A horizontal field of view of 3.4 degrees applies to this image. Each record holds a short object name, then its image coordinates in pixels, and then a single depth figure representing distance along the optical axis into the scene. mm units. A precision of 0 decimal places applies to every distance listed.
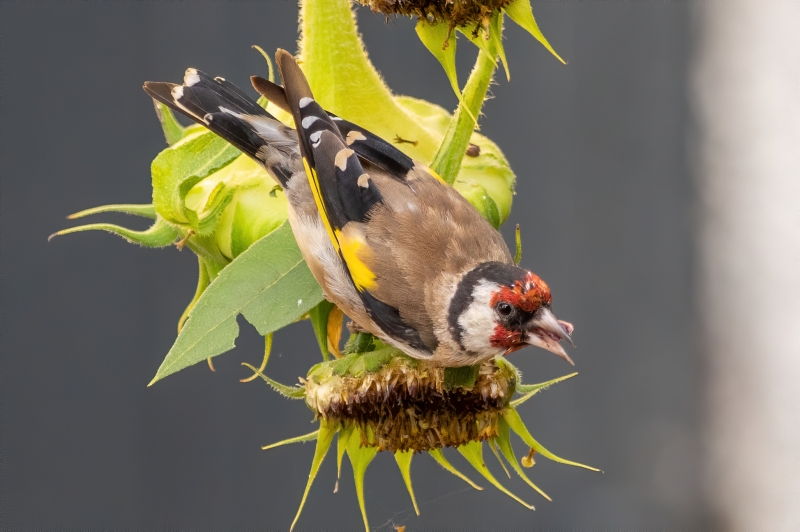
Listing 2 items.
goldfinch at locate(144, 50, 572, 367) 3250
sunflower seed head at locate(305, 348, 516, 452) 3261
